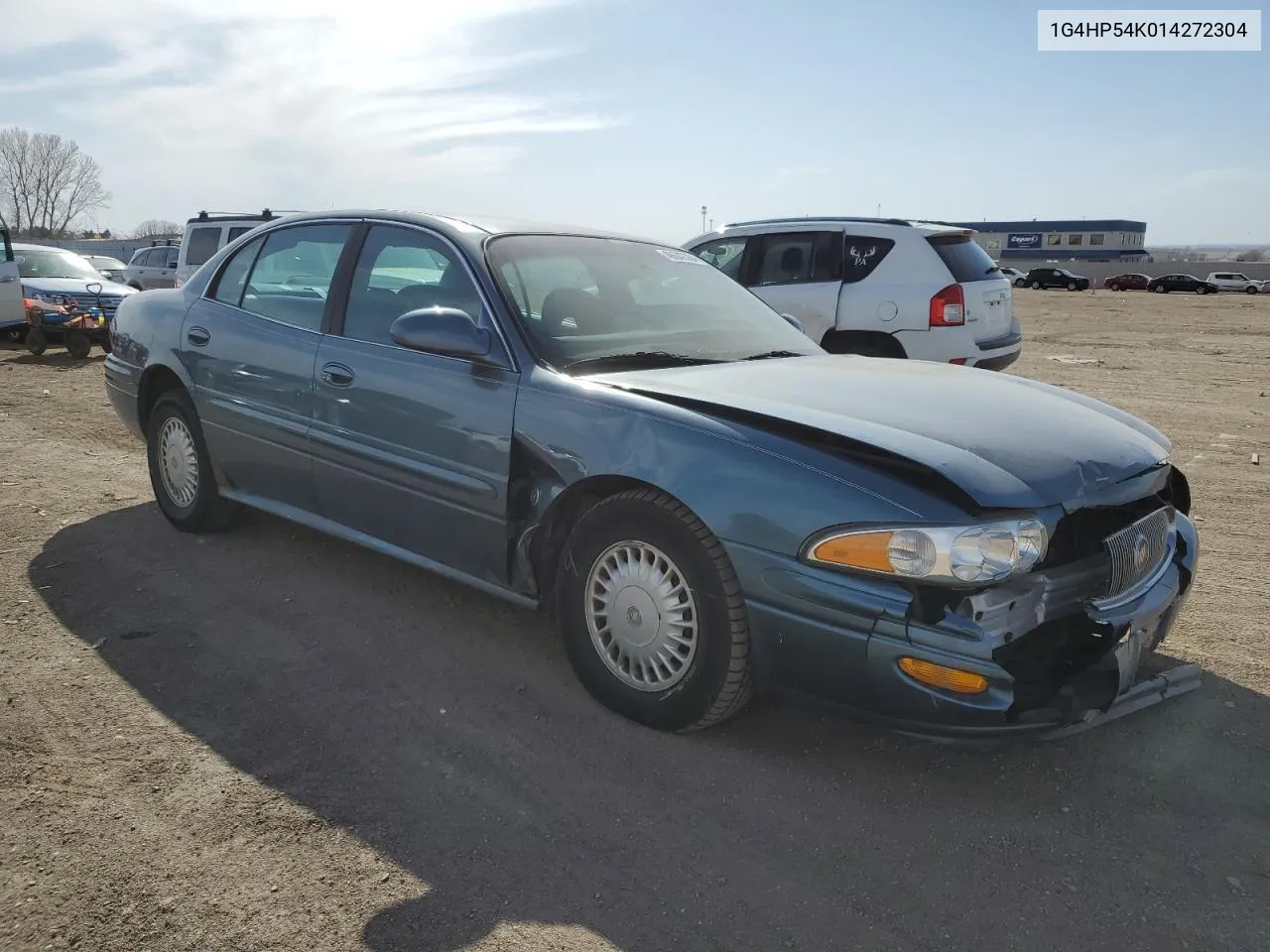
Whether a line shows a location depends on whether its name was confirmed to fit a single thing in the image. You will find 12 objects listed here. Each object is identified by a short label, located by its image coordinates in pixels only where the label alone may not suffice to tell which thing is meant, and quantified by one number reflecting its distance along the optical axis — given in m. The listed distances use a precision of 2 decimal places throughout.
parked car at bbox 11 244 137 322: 14.50
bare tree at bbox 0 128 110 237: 96.00
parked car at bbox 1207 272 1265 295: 57.00
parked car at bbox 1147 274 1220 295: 55.97
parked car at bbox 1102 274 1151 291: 59.34
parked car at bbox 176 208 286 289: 14.29
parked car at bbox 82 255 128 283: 22.73
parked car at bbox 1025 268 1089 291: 59.06
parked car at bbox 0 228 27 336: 14.43
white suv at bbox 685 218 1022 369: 8.26
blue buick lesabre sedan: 2.72
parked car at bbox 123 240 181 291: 21.16
